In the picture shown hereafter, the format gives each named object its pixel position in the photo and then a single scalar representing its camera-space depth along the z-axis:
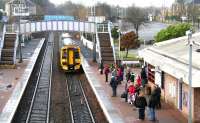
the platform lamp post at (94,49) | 52.92
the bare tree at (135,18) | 94.44
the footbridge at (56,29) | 49.06
